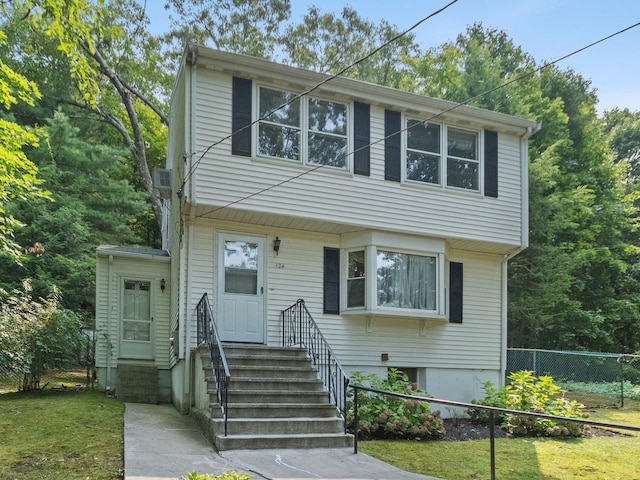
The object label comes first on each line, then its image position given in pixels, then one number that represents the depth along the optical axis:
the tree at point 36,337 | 10.16
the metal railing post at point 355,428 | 6.89
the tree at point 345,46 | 26.00
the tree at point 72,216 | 17.08
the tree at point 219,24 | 24.72
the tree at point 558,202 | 18.58
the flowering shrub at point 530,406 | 8.85
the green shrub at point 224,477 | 2.98
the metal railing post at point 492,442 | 5.30
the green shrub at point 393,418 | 8.12
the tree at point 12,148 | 8.73
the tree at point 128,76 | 20.89
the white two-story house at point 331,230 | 9.41
